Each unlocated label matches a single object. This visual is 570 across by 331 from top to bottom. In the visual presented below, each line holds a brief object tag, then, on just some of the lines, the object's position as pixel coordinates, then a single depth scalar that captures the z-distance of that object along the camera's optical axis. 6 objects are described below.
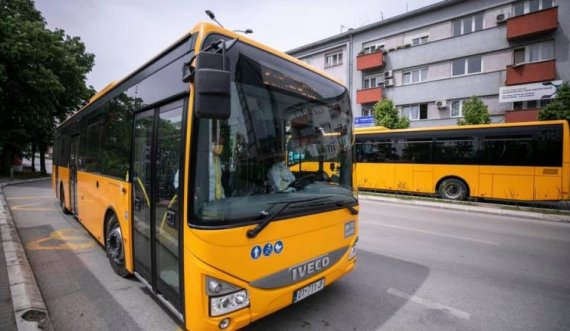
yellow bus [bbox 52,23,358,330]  2.40
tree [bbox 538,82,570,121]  15.20
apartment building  17.77
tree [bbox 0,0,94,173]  16.67
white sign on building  17.11
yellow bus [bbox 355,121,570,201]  10.09
